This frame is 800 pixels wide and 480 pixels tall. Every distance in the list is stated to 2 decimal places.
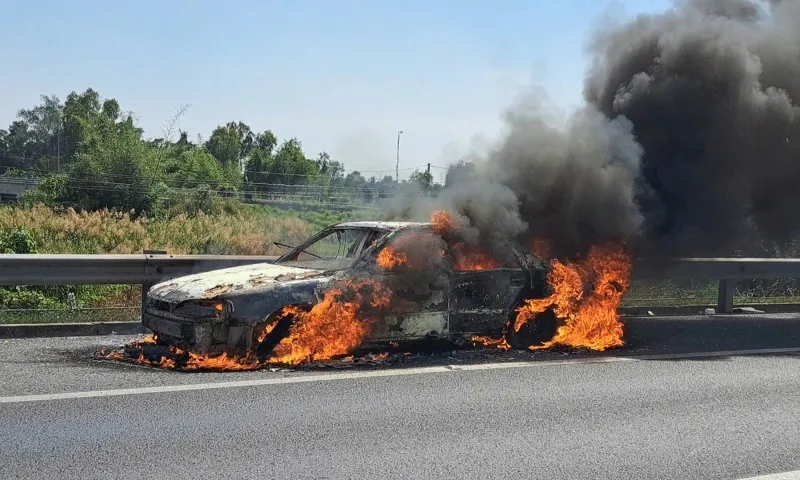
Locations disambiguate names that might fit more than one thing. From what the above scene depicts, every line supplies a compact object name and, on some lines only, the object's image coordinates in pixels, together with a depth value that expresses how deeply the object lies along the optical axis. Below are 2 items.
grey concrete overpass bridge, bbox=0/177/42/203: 48.03
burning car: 6.75
